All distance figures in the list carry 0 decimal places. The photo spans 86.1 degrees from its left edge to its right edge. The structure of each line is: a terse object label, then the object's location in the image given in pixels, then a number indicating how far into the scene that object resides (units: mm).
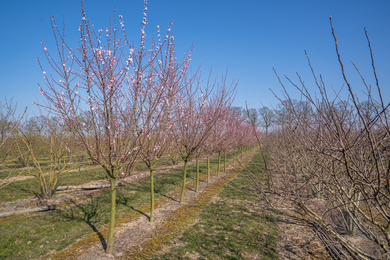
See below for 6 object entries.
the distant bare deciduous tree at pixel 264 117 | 69119
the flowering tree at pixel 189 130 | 8547
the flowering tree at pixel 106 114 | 4367
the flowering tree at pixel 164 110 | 5481
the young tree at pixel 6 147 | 10739
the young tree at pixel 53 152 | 8694
